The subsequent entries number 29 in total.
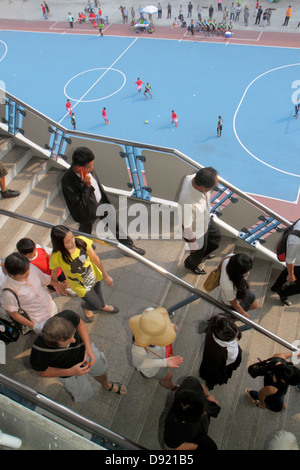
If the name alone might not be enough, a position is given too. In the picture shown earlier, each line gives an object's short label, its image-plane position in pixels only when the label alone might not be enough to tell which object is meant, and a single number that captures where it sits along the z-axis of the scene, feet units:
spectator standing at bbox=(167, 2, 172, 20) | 76.41
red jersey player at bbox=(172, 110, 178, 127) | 50.28
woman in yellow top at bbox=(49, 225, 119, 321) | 12.44
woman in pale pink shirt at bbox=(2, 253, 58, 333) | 11.80
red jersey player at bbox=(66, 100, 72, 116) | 53.16
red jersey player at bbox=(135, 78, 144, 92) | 57.33
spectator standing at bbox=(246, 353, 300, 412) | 12.40
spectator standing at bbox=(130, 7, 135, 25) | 75.94
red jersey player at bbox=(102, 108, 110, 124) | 51.67
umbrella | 71.70
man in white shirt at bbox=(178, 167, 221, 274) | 14.67
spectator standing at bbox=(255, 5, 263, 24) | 70.44
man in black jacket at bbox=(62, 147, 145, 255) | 14.39
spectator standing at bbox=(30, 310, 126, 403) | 10.41
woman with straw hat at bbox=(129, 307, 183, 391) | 11.24
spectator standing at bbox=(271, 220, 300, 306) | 16.31
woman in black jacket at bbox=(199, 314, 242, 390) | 12.16
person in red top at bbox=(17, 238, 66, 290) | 13.17
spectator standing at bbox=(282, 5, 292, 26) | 69.82
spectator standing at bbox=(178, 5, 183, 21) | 75.33
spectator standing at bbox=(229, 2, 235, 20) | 74.22
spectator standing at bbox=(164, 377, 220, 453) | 10.00
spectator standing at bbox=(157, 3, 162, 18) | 78.54
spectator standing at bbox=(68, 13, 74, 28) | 78.34
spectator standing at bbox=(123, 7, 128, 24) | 78.48
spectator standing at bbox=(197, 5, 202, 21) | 73.95
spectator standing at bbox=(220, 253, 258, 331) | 13.24
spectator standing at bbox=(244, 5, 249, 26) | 70.18
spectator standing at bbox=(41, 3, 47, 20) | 81.99
